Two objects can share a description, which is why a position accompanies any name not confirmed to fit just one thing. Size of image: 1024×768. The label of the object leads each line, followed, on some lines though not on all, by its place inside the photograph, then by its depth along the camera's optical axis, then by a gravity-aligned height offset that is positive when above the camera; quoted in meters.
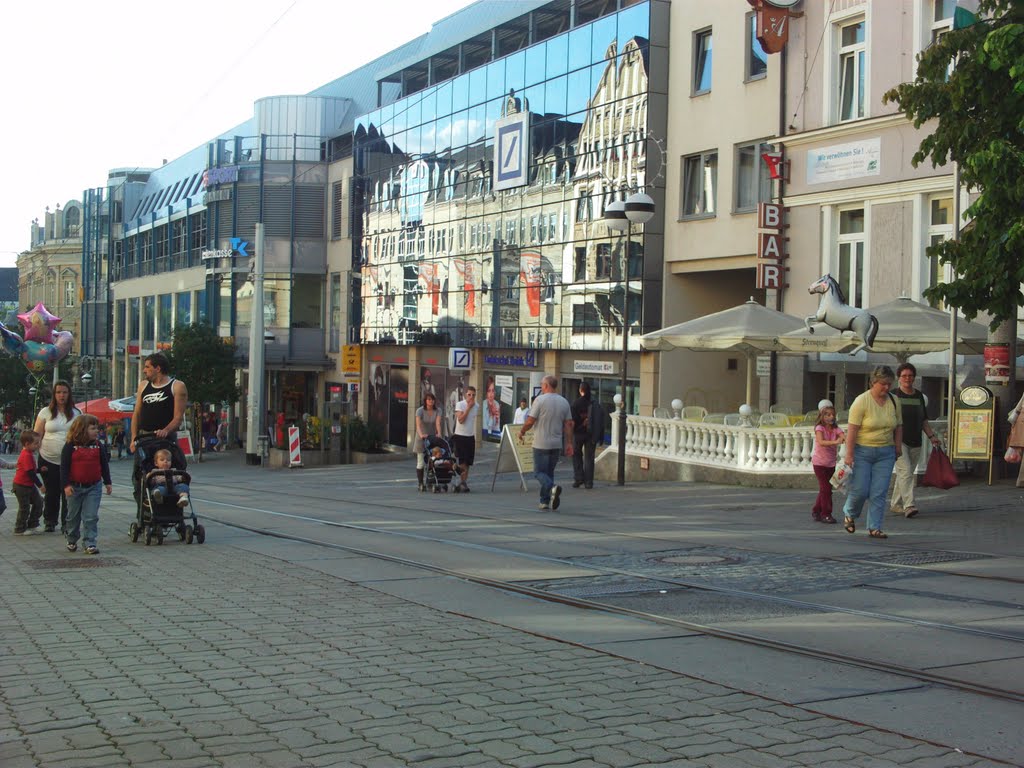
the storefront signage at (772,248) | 24.72 +3.27
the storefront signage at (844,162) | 22.70 +4.83
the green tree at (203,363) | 46.00 +1.02
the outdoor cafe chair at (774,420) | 20.58 -0.31
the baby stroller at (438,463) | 21.09 -1.24
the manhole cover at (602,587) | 9.14 -1.51
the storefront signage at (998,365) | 16.95 +0.62
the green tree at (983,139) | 12.52 +3.15
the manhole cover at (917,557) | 10.53 -1.39
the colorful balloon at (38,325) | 33.94 +1.74
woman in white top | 12.90 -0.48
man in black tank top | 11.88 -0.16
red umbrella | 43.69 -0.96
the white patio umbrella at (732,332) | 19.92 +1.21
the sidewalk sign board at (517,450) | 19.97 -0.94
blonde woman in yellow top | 11.68 -0.35
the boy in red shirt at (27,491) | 13.47 -1.22
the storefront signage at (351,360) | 37.91 +1.05
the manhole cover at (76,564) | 10.66 -1.65
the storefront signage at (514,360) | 35.00 +1.12
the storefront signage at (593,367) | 31.16 +0.85
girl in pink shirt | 13.62 -0.61
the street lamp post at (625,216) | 20.09 +3.18
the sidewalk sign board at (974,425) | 15.82 -0.24
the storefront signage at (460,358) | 36.75 +1.16
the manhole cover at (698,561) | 10.65 -1.47
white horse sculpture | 17.69 +1.39
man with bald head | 15.77 -0.47
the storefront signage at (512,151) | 35.38 +7.54
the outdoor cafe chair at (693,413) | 23.11 -0.25
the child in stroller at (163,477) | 12.02 -0.92
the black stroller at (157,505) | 12.09 -1.22
